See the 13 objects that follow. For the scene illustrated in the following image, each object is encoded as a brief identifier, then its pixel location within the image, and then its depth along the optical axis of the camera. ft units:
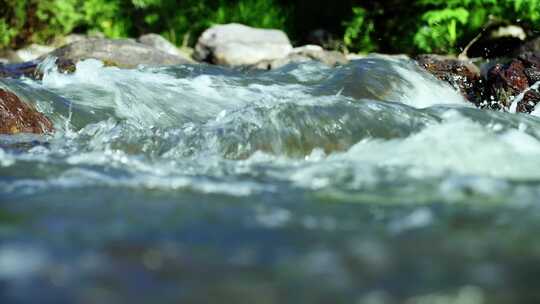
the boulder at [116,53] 30.12
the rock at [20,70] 27.14
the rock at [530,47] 28.09
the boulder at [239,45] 40.27
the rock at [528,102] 22.52
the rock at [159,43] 43.55
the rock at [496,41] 35.19
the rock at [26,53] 41.46
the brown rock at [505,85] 23.13
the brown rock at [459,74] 24.38
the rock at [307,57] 34.47
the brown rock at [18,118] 15.29
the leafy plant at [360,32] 45.62
